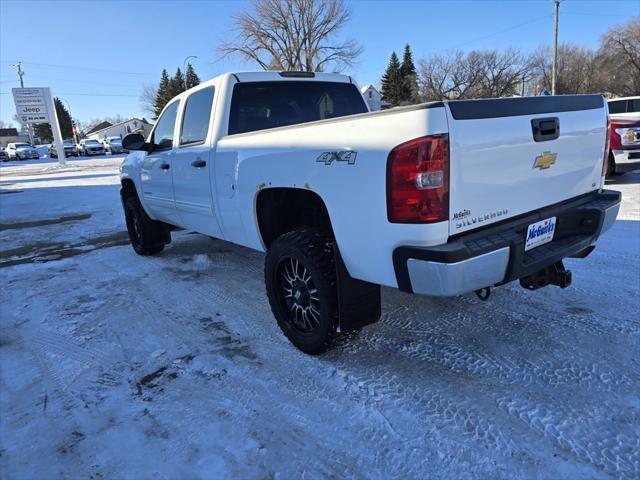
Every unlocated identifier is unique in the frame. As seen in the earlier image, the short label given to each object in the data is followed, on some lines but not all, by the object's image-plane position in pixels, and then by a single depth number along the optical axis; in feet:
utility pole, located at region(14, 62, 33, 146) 171.32
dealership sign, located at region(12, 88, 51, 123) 102.32
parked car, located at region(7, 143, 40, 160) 136.56
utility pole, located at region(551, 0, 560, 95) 94.43
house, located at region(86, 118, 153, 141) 299.17
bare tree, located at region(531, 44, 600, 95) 179.52
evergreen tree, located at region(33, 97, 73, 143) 270.05
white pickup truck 6.91
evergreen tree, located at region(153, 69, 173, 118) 231.50
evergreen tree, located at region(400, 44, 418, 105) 188.85
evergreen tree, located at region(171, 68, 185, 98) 229.37
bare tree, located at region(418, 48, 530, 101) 171.32
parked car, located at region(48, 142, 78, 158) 138.33
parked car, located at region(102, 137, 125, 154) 133.28
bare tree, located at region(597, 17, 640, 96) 161.75
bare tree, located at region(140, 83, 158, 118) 244.26
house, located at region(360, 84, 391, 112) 214.32
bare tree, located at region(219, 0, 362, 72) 130.52
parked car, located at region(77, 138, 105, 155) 132.57
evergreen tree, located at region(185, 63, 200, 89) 228.02
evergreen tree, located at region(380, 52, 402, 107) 206.80
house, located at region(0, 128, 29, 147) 303.91
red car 27.27
